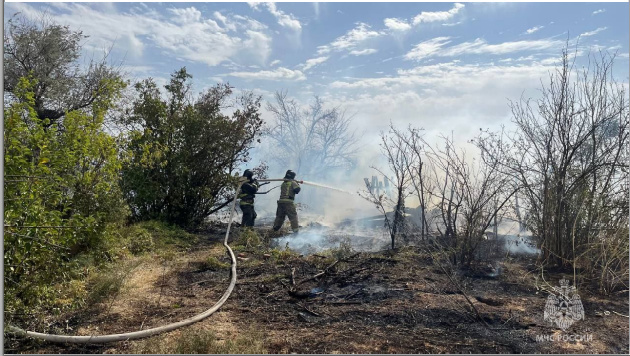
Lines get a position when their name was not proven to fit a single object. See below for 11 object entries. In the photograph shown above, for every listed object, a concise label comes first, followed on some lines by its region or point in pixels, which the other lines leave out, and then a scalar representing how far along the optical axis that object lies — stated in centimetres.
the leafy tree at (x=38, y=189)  419
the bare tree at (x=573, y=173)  647
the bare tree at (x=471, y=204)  738
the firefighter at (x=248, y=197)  1255
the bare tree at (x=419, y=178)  816
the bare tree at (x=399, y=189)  848
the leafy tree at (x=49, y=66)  1409
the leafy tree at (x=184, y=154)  1102
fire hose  411
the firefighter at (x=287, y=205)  1241
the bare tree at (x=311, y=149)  2477
